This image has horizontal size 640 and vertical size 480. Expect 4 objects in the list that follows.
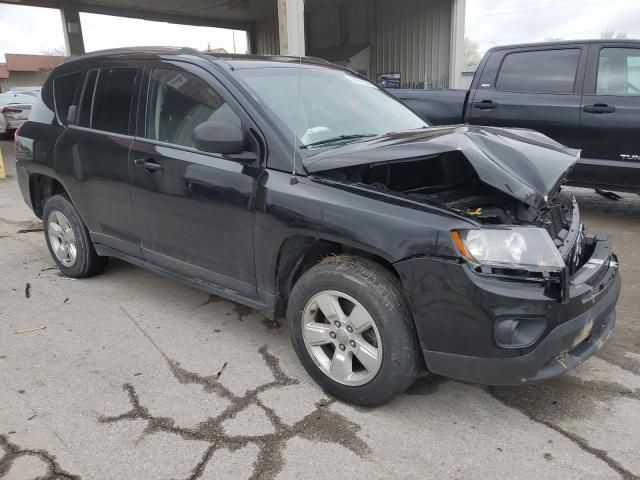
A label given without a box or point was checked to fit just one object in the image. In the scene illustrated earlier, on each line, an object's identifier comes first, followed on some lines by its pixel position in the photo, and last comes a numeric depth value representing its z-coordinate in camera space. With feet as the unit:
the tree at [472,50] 186.39
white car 47.91
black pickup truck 18.42
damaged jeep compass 7.54
